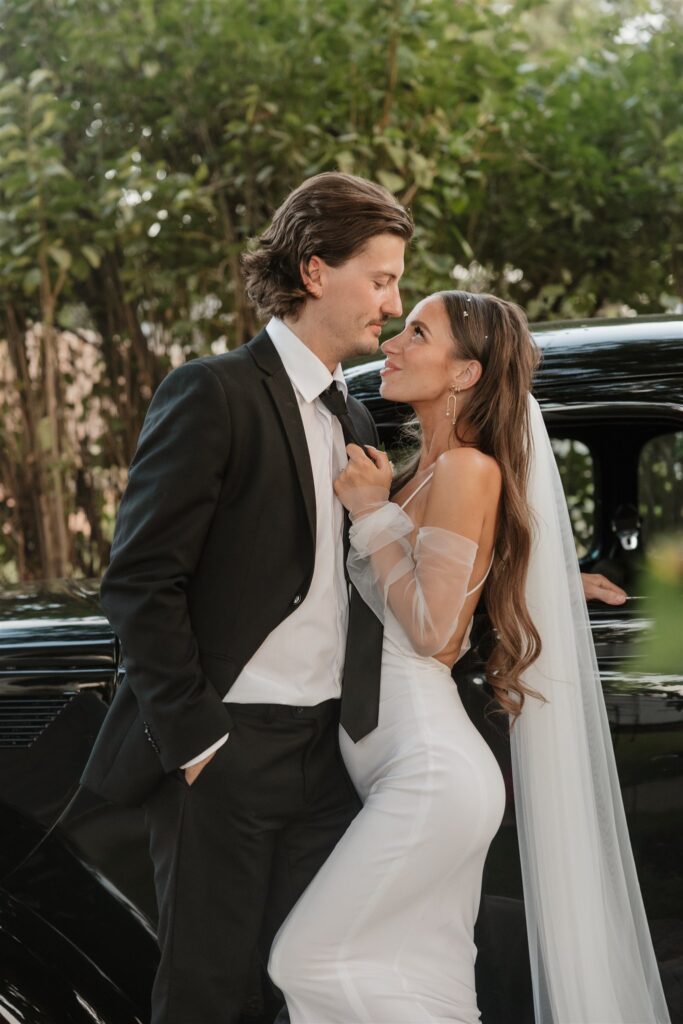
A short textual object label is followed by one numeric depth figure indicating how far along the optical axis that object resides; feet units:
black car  7.97
